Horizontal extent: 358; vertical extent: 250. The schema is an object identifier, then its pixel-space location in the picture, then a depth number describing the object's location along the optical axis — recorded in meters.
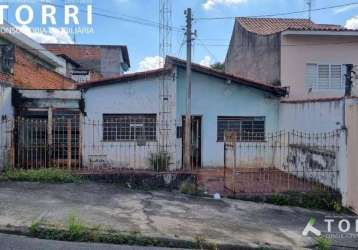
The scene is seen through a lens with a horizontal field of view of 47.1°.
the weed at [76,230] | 6.76
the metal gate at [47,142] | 14.05
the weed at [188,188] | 11.52
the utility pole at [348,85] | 11.22
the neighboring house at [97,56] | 32.56
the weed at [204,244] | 6.81
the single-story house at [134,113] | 14.57
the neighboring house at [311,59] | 16.69
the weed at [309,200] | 10.79
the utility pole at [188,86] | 13.03
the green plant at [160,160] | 14.09
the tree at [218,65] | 41.44
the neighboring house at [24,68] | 13.73
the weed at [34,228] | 6.85
